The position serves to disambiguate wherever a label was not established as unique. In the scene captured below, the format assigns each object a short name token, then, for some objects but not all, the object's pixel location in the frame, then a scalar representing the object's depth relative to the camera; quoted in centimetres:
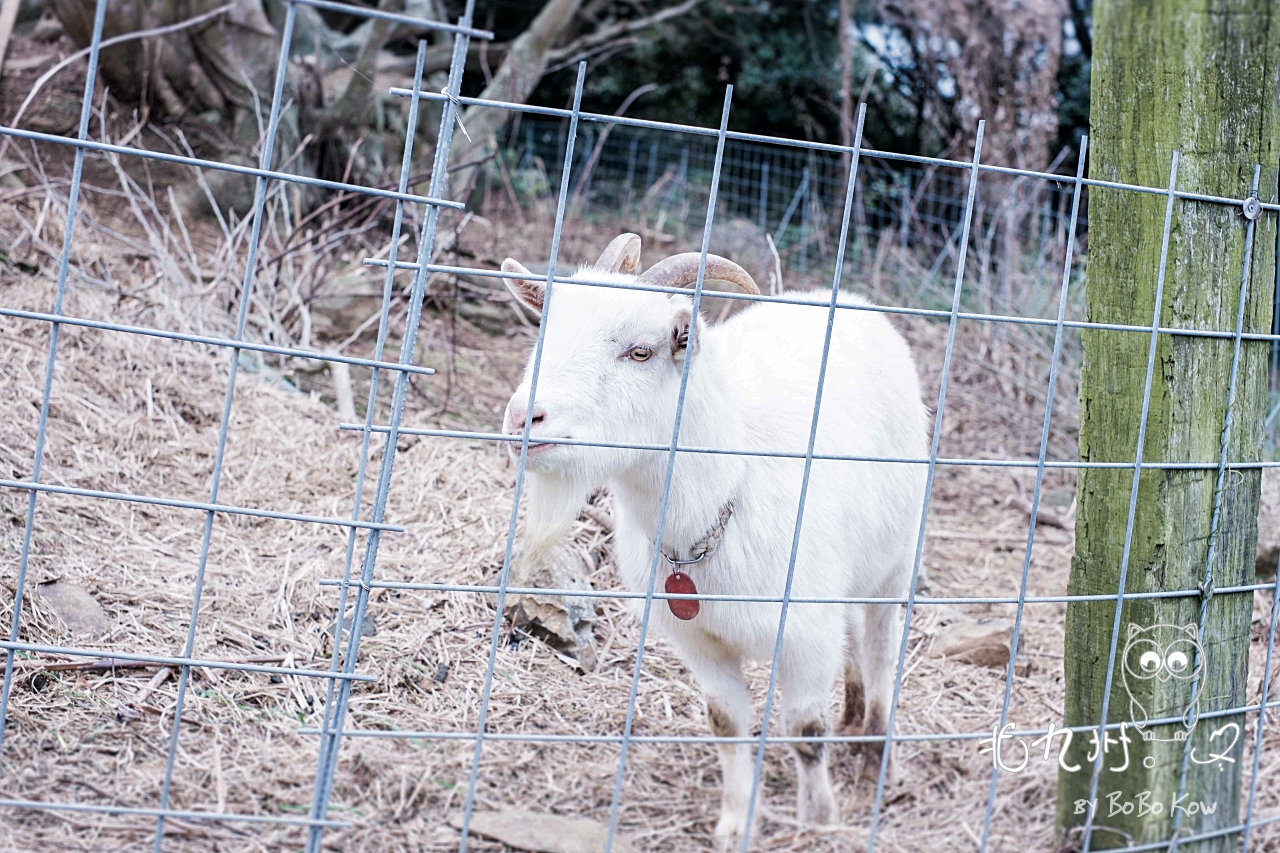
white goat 273
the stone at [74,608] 323
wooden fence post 240
